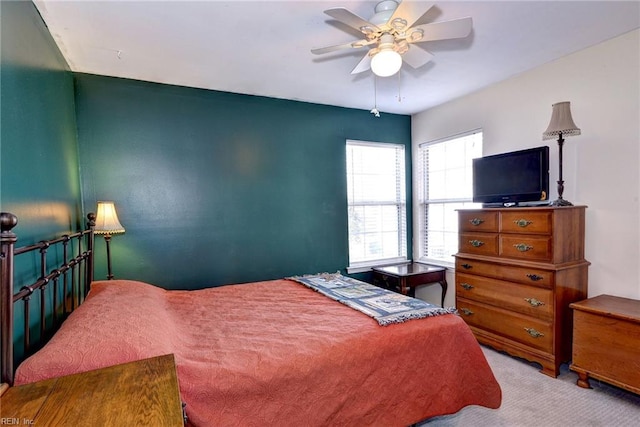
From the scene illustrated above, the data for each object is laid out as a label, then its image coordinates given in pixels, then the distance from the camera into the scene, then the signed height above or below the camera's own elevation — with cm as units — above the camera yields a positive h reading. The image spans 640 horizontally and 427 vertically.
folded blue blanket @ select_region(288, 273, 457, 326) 192 -71
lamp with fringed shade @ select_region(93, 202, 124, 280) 257 -12
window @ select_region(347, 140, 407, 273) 407 -5
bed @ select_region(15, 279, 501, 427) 128 -74
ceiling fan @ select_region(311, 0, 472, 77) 175 +96
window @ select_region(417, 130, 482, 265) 372 +11
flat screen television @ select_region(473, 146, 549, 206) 275 +17
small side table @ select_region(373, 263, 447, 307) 355 -89
